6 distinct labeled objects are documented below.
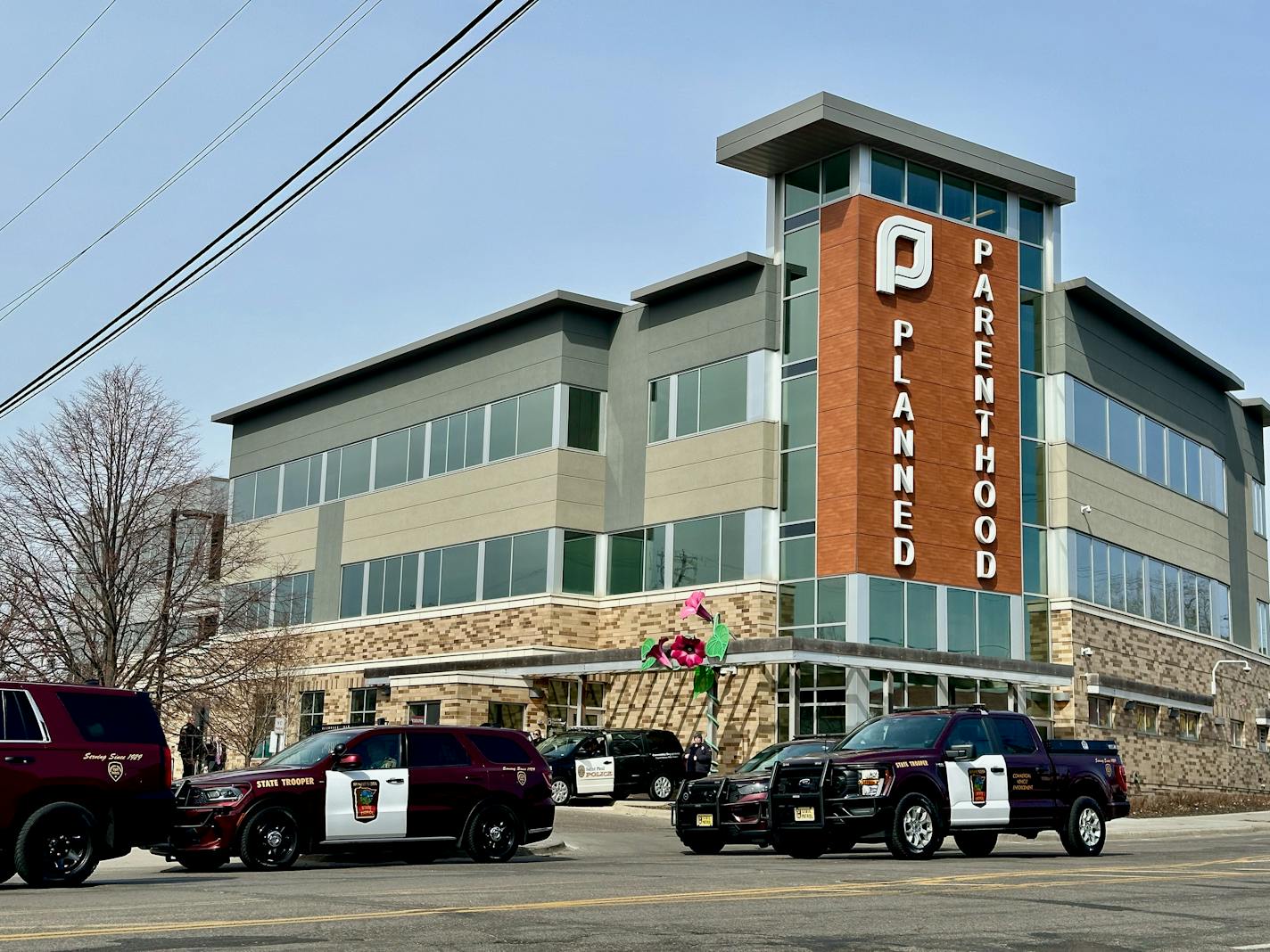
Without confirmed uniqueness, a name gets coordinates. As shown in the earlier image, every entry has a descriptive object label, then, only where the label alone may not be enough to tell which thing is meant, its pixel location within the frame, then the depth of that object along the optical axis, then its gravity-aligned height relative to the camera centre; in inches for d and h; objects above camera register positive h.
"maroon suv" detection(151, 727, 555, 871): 741.1 -21.2
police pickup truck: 770.8 -8.9
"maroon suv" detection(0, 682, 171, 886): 642.8 -12.2
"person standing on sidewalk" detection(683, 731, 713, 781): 1421.0 +3.4
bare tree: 1400.1 +162.8
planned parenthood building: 1692.9 +325.5
